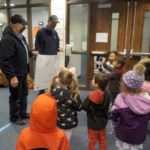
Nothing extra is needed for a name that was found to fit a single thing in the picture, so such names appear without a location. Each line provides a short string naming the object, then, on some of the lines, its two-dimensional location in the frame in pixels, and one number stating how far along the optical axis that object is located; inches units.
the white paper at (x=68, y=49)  143.8
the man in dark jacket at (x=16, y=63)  79.1
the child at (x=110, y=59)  90.4
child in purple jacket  50.3
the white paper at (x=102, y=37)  137.8
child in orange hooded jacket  34.2
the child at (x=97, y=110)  59.1
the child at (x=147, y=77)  68.5
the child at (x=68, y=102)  58.9
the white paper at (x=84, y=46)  145.3
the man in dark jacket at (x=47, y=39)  106.4
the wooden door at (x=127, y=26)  128.5
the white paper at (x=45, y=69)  102.5
